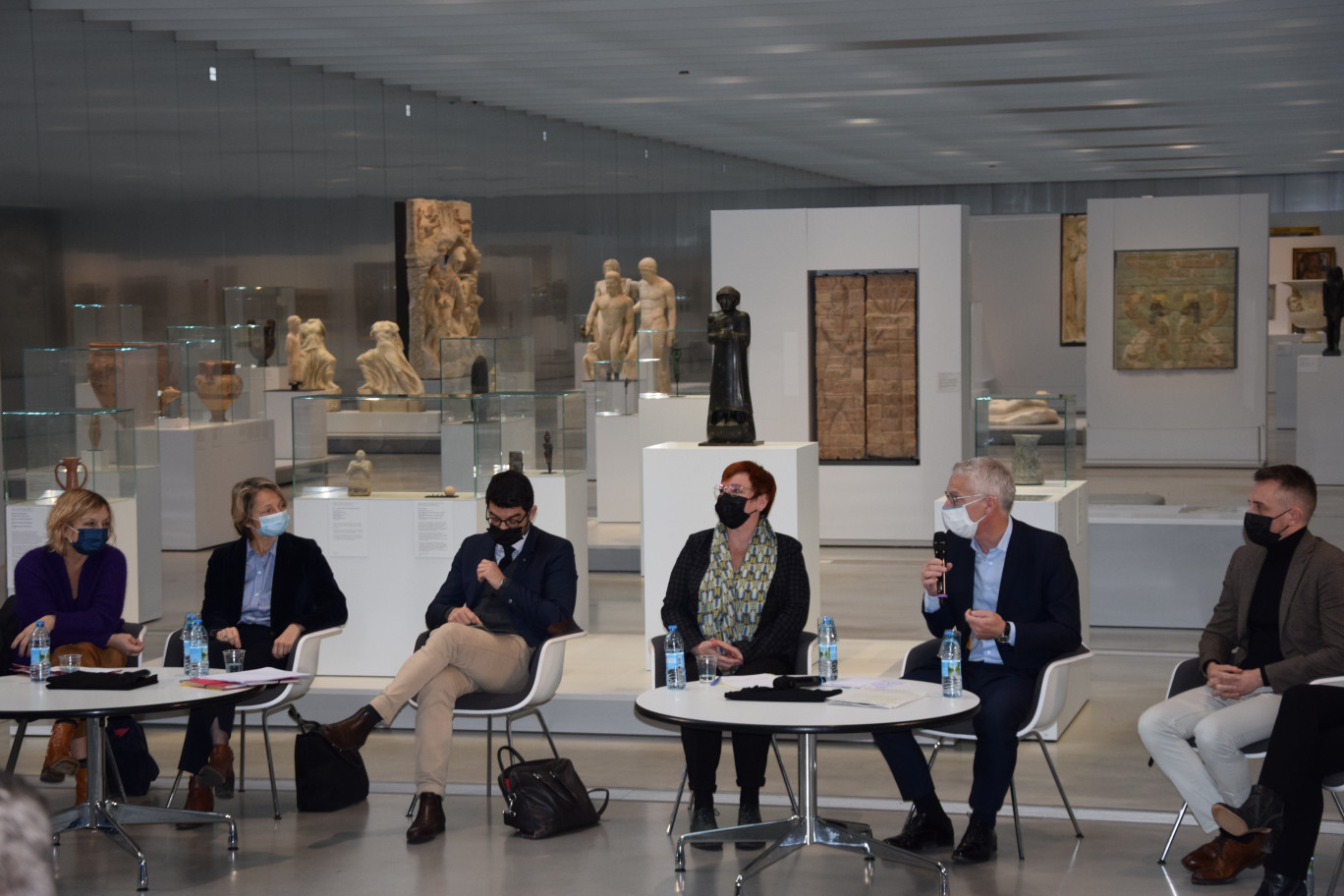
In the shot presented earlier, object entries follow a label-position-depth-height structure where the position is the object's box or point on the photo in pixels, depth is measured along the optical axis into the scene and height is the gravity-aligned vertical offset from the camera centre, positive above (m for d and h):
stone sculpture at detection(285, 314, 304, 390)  16.38 +0.23
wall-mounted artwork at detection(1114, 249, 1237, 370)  16.20 +0.58
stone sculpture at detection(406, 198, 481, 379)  17.95 +1.13
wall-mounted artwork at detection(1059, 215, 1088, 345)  24.03 +1.29
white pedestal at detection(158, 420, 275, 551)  11.98 -0.80
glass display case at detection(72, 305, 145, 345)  12.72 +0.45
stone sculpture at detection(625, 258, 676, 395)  14.85 +0.67
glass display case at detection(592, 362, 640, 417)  12.87 -0.16
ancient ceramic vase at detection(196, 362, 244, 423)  12.68 -0.09
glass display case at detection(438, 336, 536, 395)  16.98 +0.13
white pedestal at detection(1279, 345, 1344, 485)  15.23 -0.57
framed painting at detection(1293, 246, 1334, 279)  26.19 +1.69
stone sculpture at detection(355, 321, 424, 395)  17.12 +0.13
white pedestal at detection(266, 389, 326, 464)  16.11 -0.43
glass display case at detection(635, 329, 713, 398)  12.74 +0.07
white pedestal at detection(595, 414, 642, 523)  12.51 -0.78
